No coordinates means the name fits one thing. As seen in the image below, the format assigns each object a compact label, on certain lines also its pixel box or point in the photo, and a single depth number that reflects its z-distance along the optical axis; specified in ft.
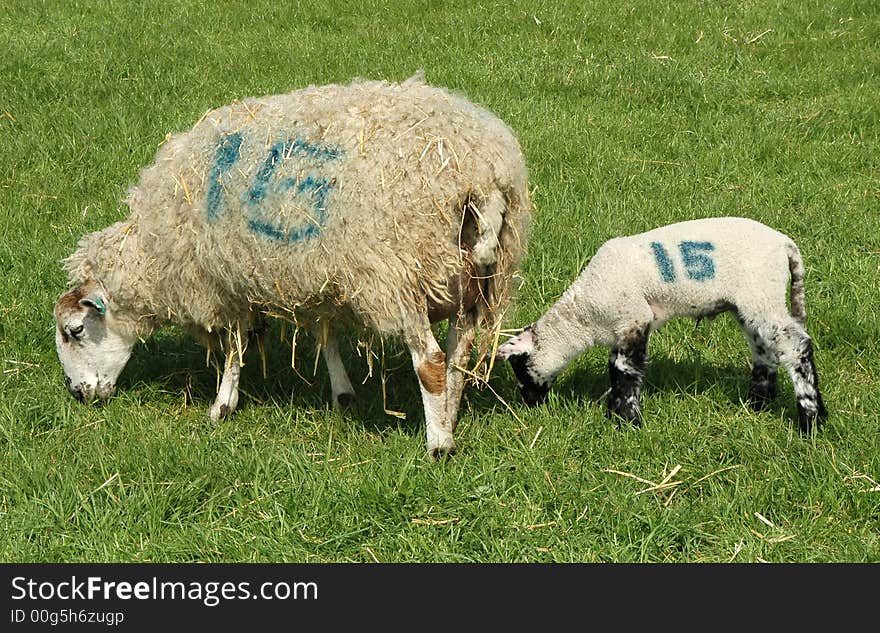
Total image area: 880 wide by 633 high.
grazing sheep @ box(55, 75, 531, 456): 13.55
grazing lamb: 15.19
